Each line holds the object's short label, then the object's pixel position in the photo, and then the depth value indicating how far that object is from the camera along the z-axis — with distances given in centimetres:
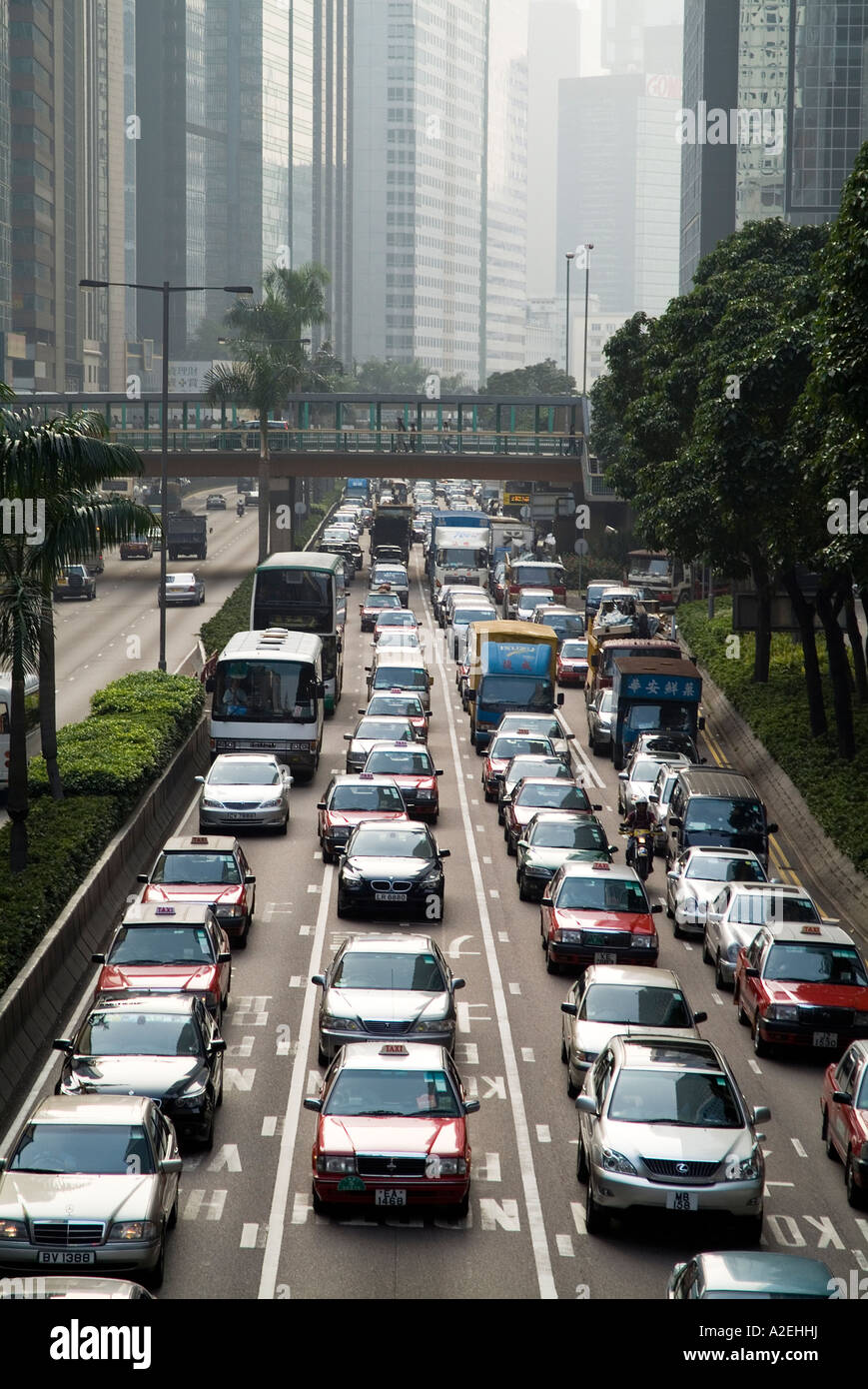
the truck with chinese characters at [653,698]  4053
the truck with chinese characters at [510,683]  4347
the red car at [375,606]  6812
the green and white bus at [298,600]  4553
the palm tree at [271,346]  7631
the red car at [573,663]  5581
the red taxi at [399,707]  4116
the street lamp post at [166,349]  4078
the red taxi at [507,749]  3728
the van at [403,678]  4566
